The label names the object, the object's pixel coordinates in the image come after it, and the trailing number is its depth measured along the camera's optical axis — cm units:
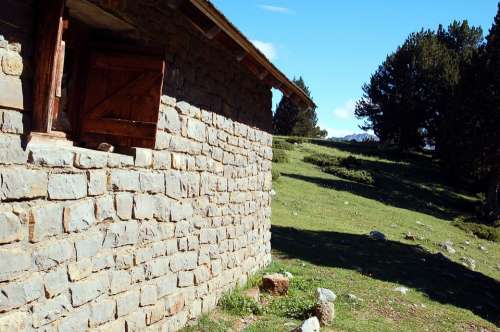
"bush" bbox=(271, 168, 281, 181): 2088
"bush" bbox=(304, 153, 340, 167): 2962
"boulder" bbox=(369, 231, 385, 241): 1580
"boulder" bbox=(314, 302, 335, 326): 720
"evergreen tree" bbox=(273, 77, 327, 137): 5022
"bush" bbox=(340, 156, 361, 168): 3074
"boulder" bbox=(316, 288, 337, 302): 825
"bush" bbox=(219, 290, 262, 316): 713
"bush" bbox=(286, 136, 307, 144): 3716
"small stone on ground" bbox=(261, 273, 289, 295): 824
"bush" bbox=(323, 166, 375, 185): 2756
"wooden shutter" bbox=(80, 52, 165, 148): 496
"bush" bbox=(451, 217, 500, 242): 2072
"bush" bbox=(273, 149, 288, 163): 2702
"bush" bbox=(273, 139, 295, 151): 3141
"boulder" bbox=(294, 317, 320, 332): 611
